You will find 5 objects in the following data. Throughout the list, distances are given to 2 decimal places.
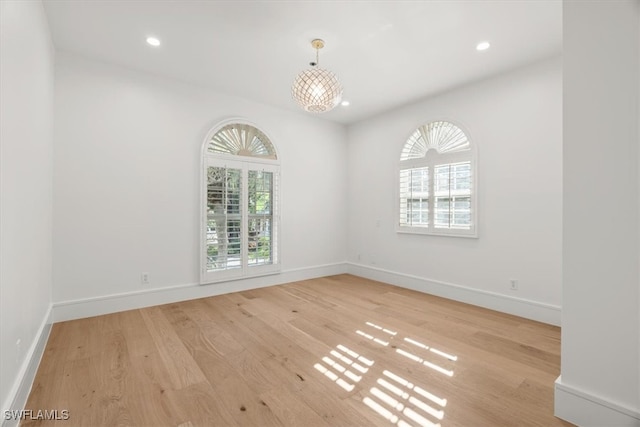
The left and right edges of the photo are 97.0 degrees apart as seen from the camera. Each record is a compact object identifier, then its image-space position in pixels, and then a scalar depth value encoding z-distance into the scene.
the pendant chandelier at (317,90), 2.52
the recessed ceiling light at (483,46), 2.87
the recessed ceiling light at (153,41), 2.84
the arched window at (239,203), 3.98
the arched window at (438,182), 3.78
